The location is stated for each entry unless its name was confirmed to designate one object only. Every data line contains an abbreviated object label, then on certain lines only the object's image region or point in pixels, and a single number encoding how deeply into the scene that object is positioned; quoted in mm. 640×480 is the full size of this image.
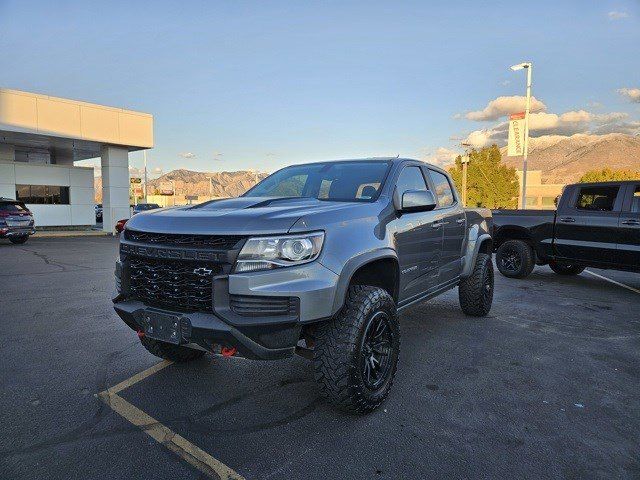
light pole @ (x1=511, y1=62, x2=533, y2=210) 21578
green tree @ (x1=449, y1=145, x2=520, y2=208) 47031
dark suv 15422
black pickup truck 7508
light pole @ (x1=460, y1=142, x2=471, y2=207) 34897
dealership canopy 20094
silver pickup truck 2678
